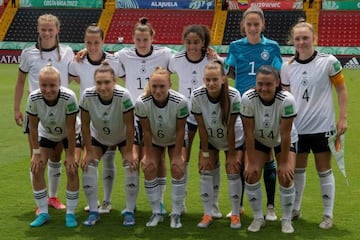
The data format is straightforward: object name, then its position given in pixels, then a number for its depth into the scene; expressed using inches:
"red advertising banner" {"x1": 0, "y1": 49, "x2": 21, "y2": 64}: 1080.2
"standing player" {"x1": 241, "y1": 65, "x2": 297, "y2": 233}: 198.5
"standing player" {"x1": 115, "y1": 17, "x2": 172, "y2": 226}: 227.6
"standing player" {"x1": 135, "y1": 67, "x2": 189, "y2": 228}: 209.6
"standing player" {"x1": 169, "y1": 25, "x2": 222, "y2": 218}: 221.3
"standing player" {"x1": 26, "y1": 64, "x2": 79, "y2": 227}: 209.3
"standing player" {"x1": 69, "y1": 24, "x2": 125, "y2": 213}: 233.3
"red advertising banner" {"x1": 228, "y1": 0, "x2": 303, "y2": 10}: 1154.0
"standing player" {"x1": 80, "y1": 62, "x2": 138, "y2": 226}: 210.1
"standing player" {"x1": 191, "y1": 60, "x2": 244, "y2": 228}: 206.7
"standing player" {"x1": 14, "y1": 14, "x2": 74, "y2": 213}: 234.2
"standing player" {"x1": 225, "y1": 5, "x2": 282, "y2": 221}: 220.8
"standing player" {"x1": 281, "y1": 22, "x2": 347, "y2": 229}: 208.8
